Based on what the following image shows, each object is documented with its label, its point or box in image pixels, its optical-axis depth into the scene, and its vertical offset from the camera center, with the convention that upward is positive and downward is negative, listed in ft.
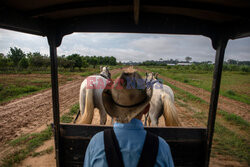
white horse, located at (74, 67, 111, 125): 9.82 -2.38
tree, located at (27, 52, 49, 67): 86.53 +2.64
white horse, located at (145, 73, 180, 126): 8.59 -2.62
